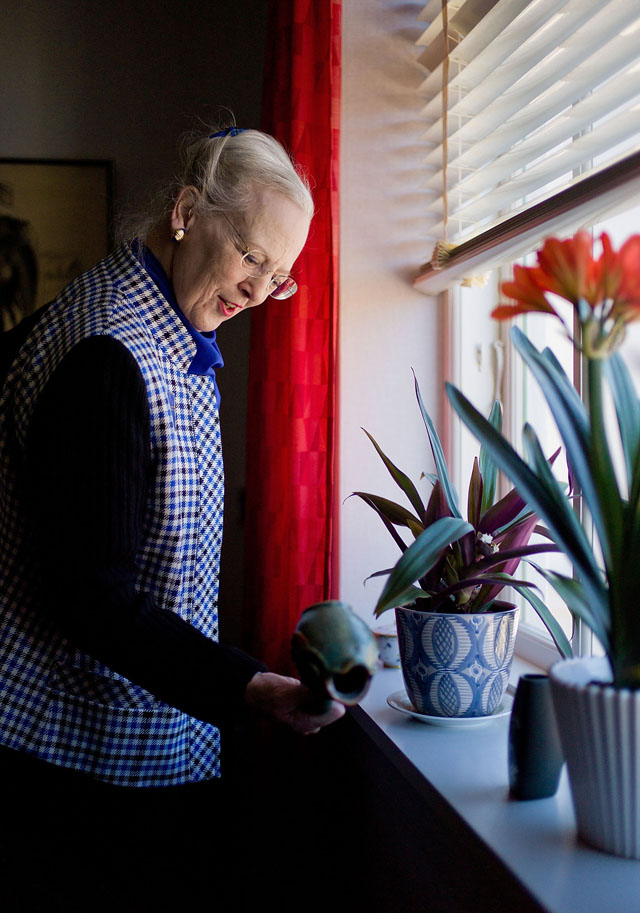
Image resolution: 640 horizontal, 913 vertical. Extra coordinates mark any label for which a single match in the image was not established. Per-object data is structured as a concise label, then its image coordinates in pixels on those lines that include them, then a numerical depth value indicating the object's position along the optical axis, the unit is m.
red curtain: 1.47
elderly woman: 0.84
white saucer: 1.04
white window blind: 0.98
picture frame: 2.51
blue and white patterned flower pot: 1.01
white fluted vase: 0.64
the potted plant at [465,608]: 1.00
